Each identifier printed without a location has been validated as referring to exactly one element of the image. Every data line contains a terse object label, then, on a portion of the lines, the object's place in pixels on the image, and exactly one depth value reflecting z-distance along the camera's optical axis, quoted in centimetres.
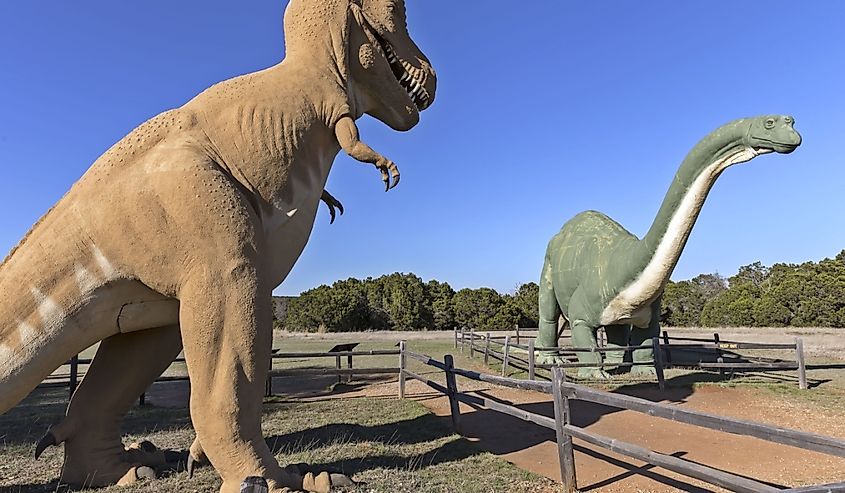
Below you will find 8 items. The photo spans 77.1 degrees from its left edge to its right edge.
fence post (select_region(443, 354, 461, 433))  623
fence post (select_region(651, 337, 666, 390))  861
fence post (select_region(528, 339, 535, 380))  938
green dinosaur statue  686
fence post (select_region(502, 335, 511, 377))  1098
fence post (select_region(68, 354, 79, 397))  830
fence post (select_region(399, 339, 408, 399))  905
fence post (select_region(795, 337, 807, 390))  884
